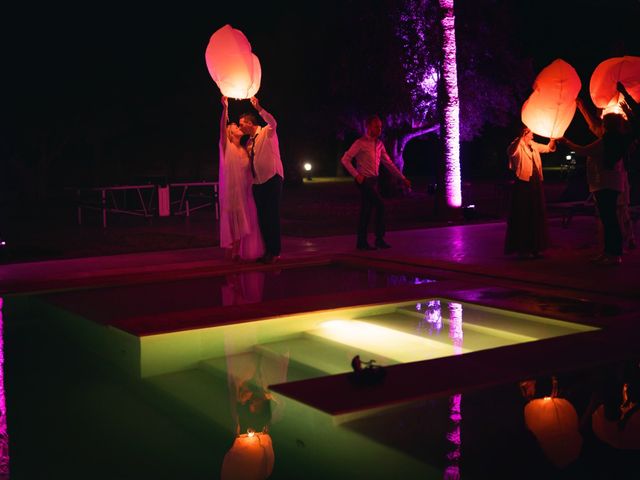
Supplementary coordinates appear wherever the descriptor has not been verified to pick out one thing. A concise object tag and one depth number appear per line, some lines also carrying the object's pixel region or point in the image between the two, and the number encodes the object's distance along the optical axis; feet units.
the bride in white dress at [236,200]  35.19
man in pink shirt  38.75
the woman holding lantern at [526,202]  34.60
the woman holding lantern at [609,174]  32.35
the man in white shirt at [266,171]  34.78
